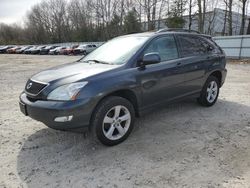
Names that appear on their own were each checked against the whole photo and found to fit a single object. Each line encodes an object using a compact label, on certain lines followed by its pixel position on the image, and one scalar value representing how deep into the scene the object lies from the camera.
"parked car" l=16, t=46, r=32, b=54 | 36.19
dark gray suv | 2.64
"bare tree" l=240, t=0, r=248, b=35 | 24.41
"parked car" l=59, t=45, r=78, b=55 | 27.20
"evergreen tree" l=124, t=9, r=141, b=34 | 33.22
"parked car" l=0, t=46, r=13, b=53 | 38.71
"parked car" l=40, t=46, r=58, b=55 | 32.18
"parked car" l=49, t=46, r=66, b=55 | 29.46
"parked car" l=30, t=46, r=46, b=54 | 33.39
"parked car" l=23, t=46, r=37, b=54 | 34.29
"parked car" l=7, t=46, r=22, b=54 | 37.26
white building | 31.00
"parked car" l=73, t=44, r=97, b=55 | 26.29
